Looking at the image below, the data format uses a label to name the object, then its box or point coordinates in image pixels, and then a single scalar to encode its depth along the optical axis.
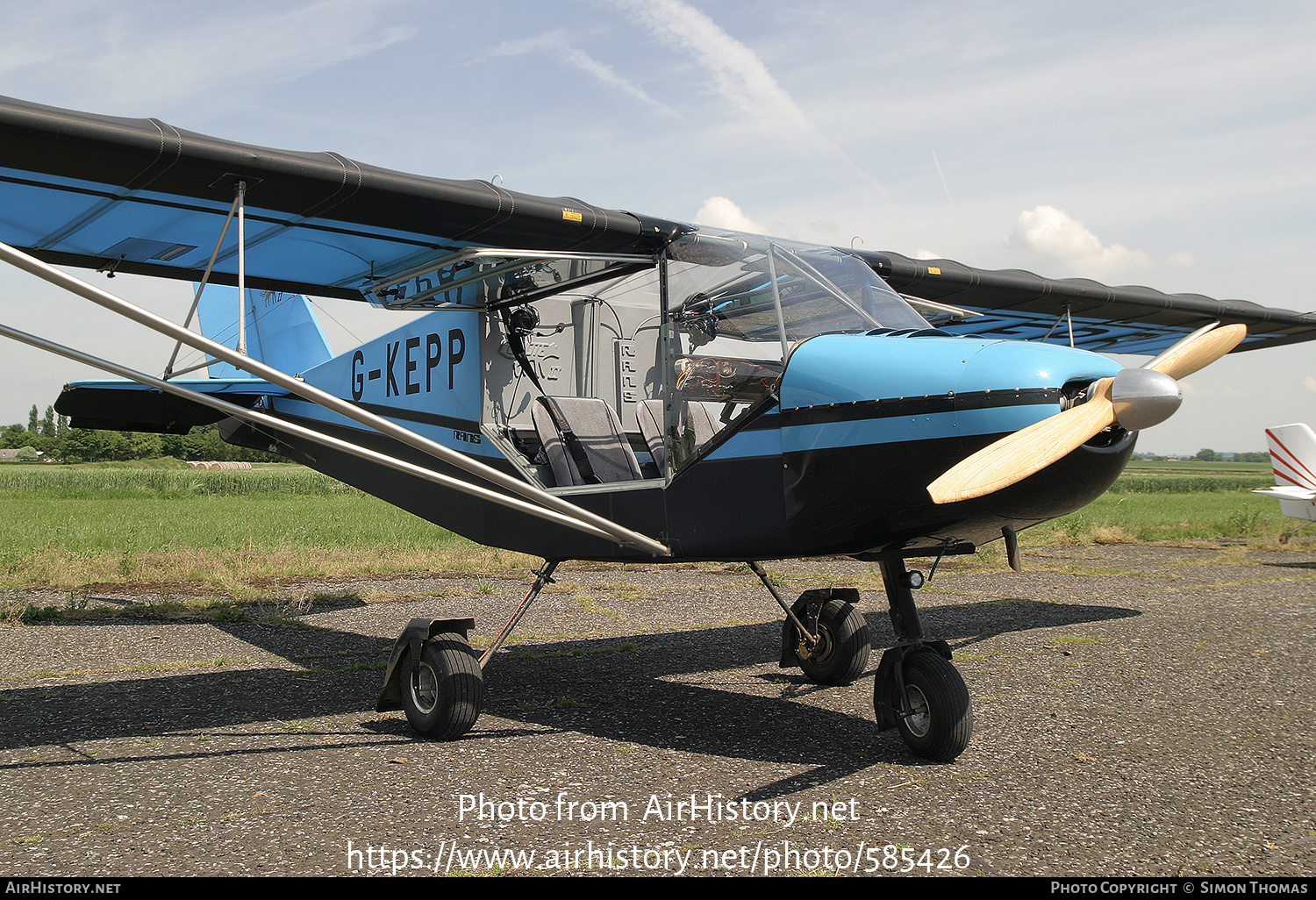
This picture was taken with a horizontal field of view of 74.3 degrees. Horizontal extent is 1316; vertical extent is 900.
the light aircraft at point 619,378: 3.82
